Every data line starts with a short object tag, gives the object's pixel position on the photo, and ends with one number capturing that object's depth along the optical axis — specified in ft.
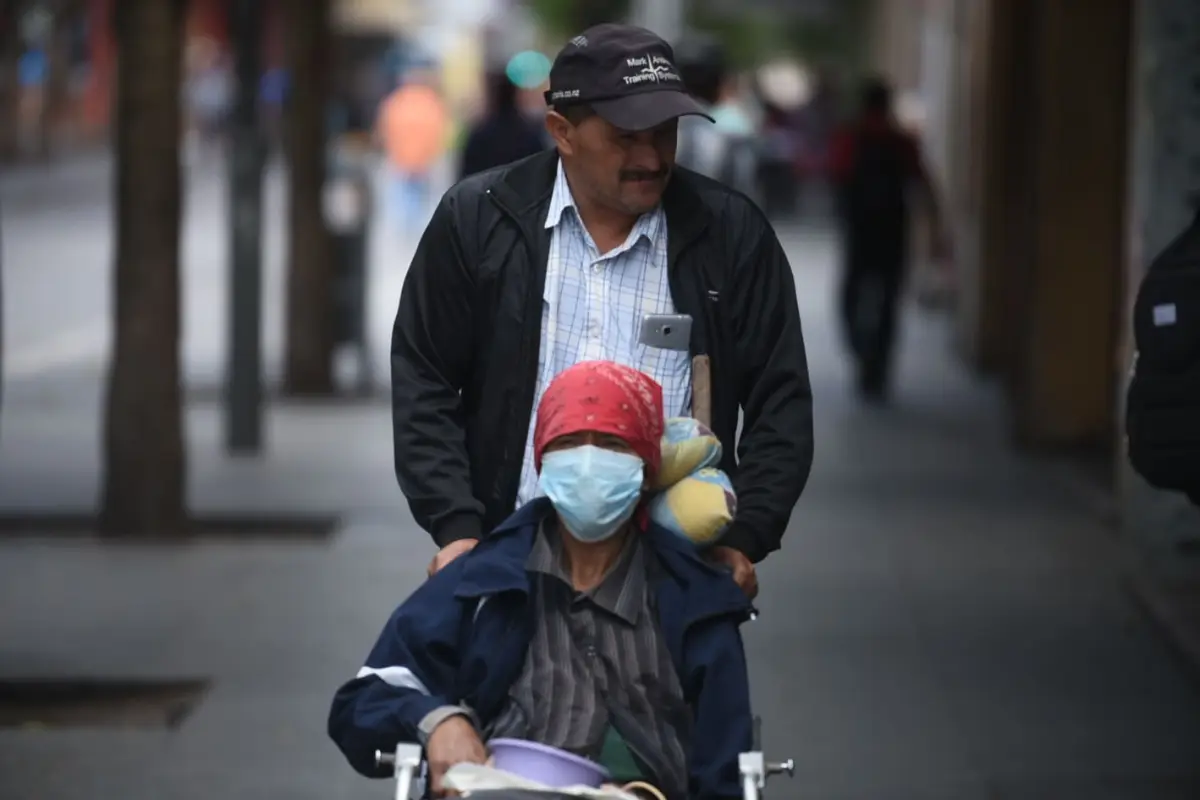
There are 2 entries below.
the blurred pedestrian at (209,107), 217.97
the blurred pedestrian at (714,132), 40.14
